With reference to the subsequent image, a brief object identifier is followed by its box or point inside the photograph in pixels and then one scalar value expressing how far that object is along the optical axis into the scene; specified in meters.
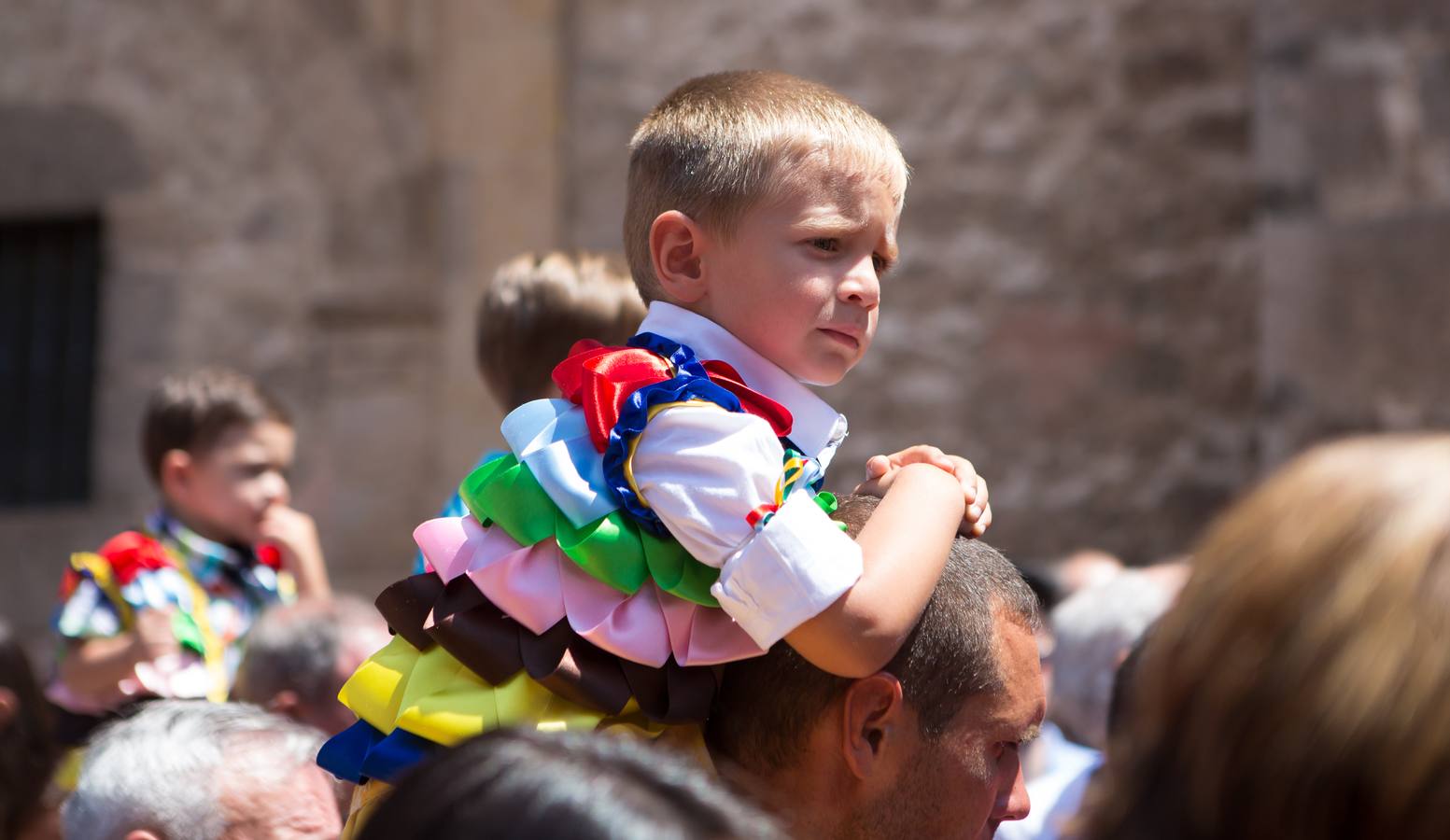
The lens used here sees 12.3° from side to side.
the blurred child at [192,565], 4.79
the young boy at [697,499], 3.78
